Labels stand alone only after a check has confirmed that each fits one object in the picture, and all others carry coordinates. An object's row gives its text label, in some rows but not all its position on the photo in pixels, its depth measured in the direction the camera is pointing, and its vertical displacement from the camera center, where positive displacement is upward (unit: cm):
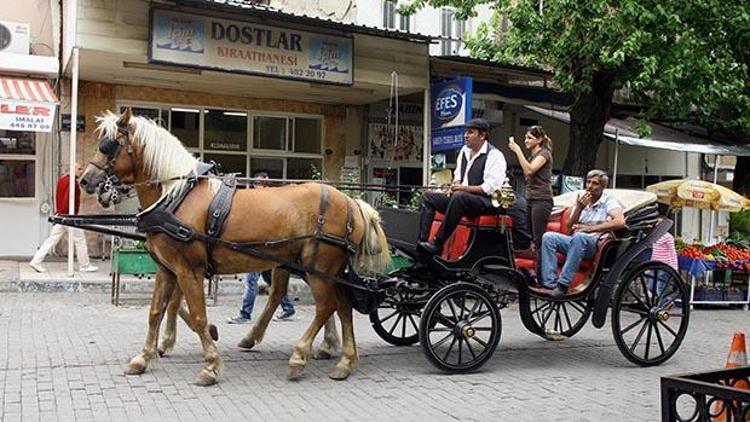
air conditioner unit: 1364 +242
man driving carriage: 718 -7
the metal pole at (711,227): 1566 -78
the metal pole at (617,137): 1541 +100
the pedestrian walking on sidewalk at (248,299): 942 -149
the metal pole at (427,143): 1459 +75
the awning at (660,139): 1587 +108
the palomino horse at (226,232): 645 -46
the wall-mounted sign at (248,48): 1184 +213
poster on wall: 1758 +91
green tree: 1156 +216
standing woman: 802 -1
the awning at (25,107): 1228 +107
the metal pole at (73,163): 1175 +19
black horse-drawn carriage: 717 -103
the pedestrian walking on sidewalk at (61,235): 1226 -100
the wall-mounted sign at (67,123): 1433 +96
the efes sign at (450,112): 1387 +132
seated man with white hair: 775 -53
